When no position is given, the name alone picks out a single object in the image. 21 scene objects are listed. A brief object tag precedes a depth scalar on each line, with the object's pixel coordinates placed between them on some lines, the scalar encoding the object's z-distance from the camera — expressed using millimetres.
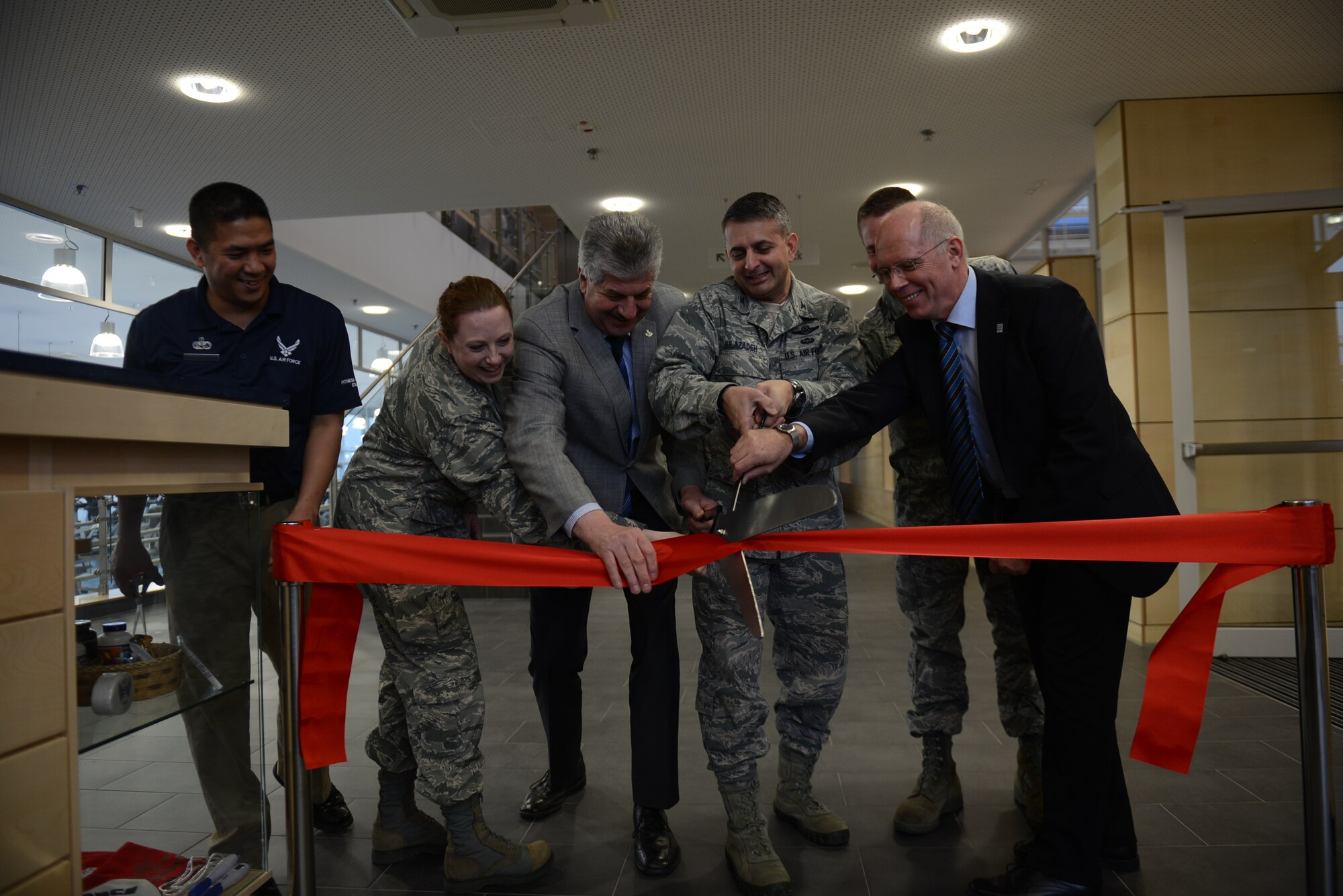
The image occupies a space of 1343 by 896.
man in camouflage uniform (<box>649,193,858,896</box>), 2158
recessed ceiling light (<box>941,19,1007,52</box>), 4141
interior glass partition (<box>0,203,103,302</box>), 6734
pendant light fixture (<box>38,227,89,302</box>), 7035
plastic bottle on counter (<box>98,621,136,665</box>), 1574
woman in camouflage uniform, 2088
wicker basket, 1543
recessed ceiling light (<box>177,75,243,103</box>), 4699
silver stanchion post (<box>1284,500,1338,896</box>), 1592
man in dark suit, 1902
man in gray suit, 2086
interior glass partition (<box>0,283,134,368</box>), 6777
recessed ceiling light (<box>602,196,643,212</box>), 7145
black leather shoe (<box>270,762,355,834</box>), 2516
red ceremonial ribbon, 1674
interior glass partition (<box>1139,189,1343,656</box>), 4508
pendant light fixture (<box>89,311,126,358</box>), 7480
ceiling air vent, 3846
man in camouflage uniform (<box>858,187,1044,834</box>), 2434
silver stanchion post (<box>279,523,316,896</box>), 1691
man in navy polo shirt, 1854
